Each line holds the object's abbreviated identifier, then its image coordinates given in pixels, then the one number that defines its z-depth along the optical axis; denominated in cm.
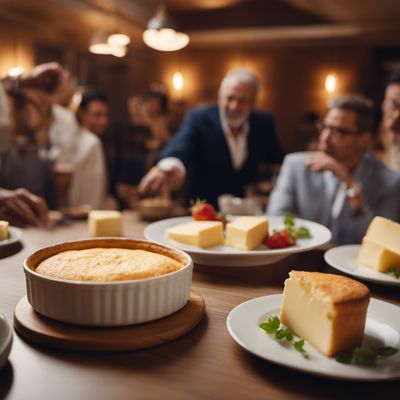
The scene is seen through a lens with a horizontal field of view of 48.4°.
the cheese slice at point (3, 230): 141
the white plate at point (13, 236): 139
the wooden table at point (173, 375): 65
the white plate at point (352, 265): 113
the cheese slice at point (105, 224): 158
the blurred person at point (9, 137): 163
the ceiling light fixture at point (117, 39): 438
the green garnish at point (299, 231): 148
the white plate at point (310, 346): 66
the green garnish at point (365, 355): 69
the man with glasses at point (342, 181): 225
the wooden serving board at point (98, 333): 76
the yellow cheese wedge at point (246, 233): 133
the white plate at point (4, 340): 67
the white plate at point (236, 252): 125
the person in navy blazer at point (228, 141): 320
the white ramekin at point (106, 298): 77
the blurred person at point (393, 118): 294
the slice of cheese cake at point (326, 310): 74
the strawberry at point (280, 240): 136
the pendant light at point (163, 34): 300
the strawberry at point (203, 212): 152
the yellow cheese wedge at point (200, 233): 133
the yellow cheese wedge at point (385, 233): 118
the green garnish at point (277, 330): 78
